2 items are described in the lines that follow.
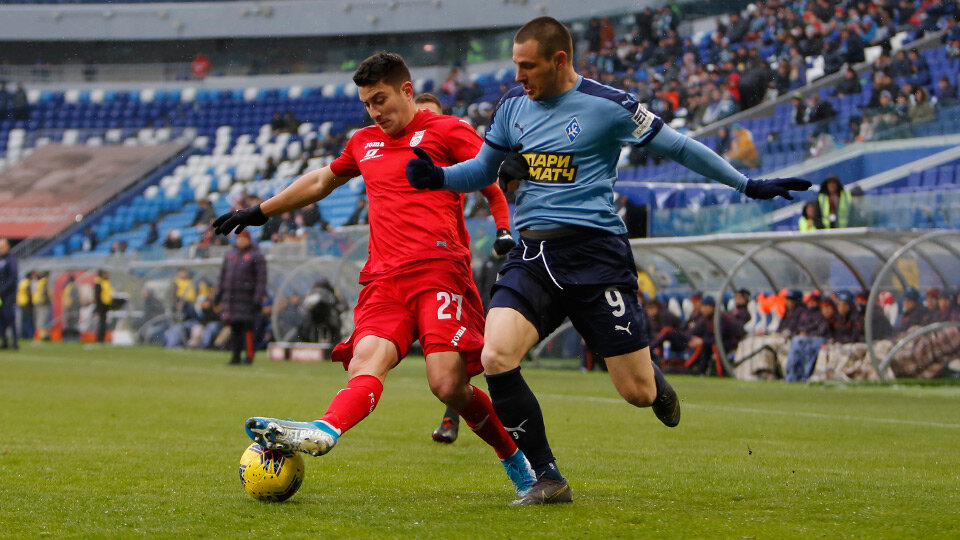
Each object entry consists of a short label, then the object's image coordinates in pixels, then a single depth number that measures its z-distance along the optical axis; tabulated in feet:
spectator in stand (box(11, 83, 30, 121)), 159.63
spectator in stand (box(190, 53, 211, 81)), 165.07
